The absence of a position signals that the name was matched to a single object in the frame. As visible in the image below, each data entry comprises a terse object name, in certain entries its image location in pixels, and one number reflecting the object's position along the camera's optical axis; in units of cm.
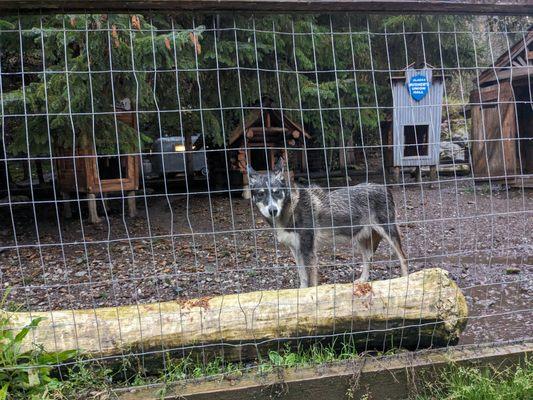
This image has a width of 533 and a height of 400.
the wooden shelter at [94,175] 726
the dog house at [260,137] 955
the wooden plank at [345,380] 276
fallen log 300
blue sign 982
